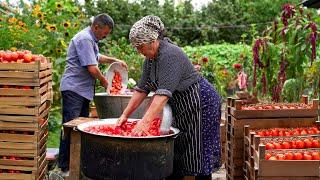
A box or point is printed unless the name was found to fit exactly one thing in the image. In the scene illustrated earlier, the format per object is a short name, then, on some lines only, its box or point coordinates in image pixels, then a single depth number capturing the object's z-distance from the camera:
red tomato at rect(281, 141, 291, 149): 5.18
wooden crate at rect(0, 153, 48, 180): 4.91
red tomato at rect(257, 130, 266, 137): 5.53
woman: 4.57
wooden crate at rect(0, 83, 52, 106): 4.79
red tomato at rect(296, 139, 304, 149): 5.23
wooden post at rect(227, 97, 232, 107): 6.19
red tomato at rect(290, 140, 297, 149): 5.22
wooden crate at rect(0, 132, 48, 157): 4.88
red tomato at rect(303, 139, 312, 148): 5.22
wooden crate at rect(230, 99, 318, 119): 5.86
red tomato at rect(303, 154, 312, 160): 4.87
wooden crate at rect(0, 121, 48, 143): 4.86
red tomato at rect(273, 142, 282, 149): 5.13
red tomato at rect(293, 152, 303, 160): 4.88
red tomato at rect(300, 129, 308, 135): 5.53
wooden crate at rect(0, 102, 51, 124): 4.84
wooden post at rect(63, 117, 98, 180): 5.63
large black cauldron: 4.21
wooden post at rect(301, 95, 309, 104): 6.31
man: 6.52
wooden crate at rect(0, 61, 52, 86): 4.75
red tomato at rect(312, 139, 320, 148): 5.23
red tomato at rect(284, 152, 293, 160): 4.87
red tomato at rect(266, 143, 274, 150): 5.08
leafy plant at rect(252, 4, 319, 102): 7.66
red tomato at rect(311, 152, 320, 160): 4.90
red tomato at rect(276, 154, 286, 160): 4.84
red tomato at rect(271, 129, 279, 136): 5.56
